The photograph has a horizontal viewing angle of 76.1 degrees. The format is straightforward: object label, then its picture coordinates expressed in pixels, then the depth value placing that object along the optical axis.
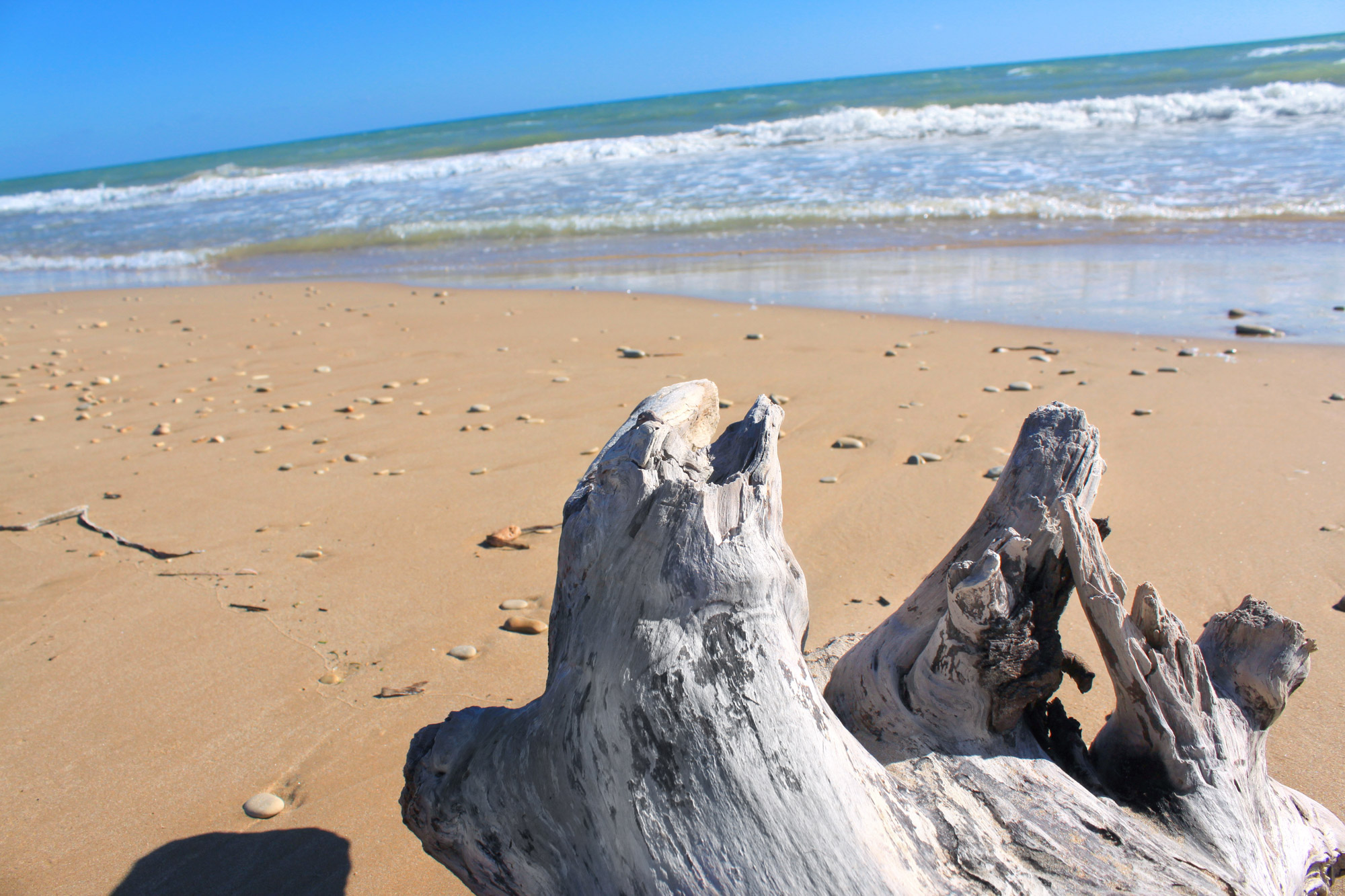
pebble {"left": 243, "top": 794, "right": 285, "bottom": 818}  2.24
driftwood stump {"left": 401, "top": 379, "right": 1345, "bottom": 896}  1.46
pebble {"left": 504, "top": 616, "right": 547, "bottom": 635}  3.04
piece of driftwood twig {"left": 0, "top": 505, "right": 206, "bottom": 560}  3.76
